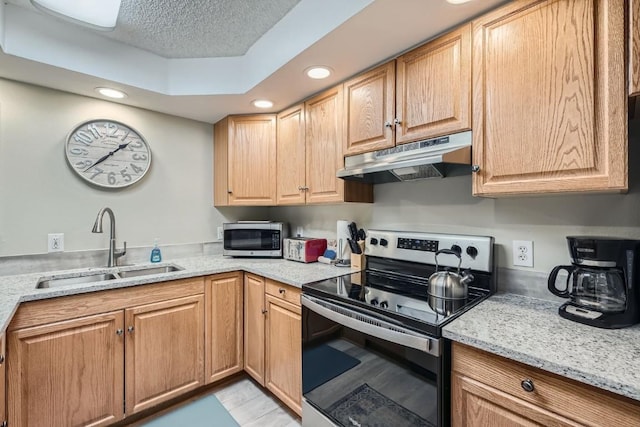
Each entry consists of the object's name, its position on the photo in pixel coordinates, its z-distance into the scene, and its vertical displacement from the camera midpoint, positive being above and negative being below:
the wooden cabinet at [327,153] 1.88 +0.41
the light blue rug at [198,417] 1.73 -1.22
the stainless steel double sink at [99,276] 1.75 -0.40
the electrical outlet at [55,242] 1.93 -0.18
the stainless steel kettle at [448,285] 1.29 -0.31
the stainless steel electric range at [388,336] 1.05 -0.49
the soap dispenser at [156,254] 2.29 -0.31
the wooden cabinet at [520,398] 0.73 -0.51
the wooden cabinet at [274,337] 1.70 -0.77
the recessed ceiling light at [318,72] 1.72 +0.85
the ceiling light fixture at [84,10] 1.51 +1.06
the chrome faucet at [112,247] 2.07 -0.23
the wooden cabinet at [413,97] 1.32 +0.60
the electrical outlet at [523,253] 1.36 -0.18
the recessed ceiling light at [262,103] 2.18 +0.84
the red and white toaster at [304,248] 2.20 -0.26
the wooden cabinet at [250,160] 2.39 +0.45
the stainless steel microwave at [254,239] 2.40 -0.20
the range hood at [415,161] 1.28 +0.25
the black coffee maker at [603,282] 0.98 -0.24
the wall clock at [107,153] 2.03 +0.44
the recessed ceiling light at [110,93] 1.97 +0.83
